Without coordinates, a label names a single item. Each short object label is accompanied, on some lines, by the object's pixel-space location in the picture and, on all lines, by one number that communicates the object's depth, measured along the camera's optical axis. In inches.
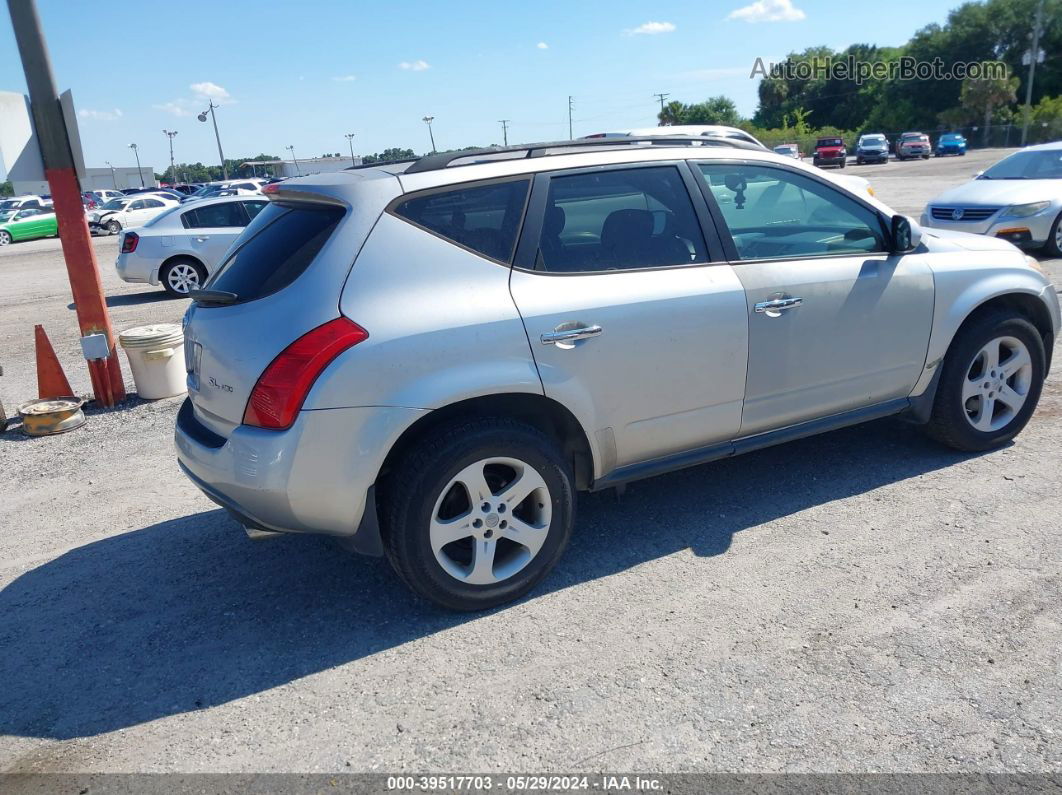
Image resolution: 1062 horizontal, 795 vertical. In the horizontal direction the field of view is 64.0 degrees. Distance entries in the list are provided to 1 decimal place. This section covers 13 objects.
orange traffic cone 282.2
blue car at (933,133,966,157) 2175.4
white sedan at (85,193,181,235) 1302.9
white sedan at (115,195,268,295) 520.4
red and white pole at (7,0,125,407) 253.8
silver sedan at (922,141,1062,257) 445.1
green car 1244.5
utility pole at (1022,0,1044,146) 2314.2
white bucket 281.0
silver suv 129.0
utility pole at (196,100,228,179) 2308.3
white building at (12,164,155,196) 3476.9
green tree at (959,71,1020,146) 2640.3
